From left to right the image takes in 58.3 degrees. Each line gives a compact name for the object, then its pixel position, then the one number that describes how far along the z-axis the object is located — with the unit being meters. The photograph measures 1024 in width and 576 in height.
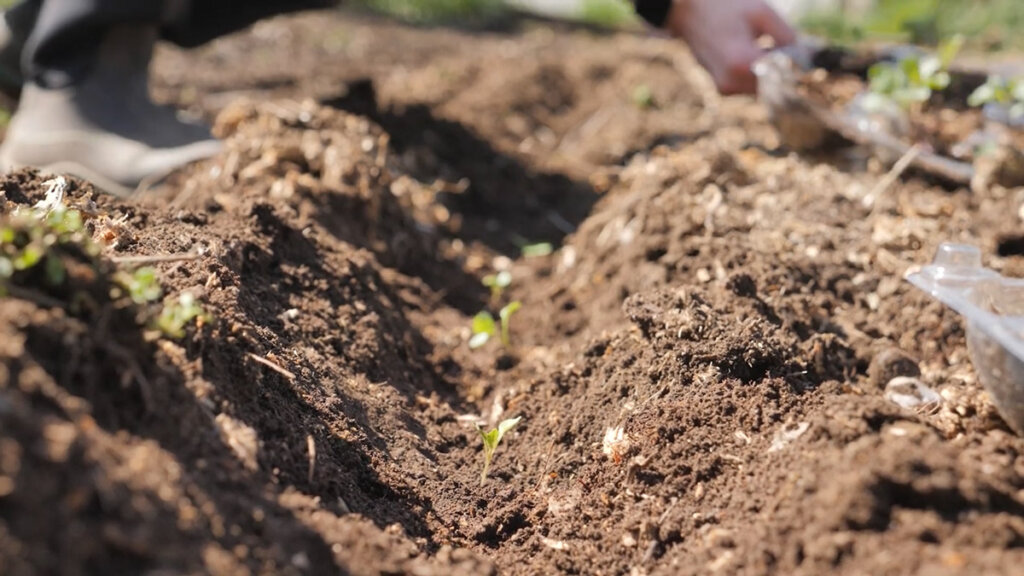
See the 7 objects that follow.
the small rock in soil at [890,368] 2.07
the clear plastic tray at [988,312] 1.60
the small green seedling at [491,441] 1.89
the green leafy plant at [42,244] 1.30
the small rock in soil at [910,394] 1.96
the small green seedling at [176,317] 1.42
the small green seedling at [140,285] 1.38
